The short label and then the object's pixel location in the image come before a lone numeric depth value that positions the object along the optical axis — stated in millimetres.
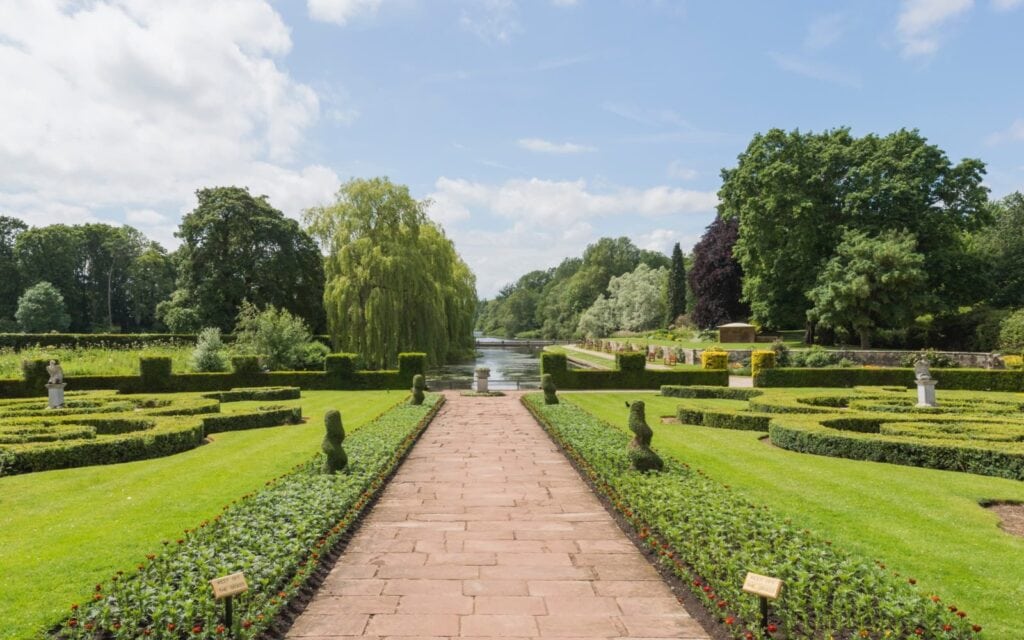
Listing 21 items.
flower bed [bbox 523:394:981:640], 4027
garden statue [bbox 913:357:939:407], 14555
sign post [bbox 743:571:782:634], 3819
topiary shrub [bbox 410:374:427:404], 16812
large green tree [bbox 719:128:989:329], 30156
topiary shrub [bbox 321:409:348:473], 8523
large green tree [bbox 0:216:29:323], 55472
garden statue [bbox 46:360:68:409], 15078
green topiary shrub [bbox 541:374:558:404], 16719
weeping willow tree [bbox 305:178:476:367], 27141
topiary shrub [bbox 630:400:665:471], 8539
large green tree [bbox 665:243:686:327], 65188
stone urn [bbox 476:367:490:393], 21681
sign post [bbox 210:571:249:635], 3904
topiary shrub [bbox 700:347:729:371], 23906
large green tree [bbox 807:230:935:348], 28250
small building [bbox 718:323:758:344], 40844
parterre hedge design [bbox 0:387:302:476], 10109
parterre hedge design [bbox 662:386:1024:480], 9586
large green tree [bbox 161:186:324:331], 38406
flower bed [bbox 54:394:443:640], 4043
